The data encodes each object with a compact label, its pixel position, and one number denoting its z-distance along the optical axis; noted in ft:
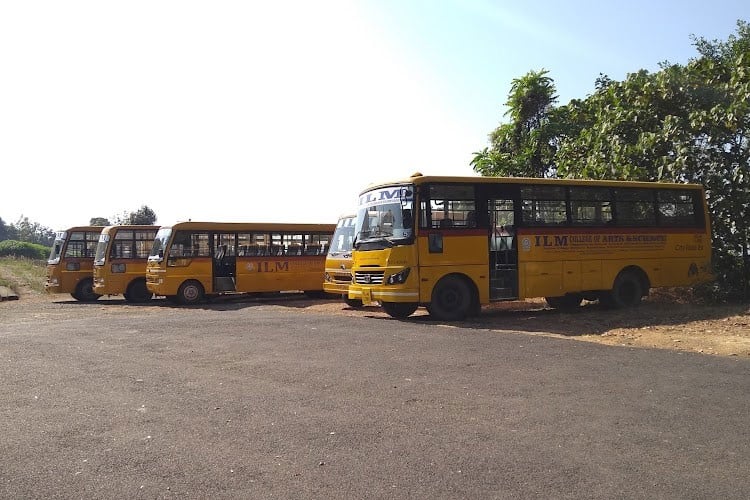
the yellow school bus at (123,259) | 72.13
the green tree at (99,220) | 231.32
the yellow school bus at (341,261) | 55.83
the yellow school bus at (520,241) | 45.57
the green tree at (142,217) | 212.43
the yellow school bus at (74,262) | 76.89
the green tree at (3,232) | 364.17
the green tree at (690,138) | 56.44
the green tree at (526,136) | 81.15
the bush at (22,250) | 236.02
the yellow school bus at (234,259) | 67.10
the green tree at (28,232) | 362.74
